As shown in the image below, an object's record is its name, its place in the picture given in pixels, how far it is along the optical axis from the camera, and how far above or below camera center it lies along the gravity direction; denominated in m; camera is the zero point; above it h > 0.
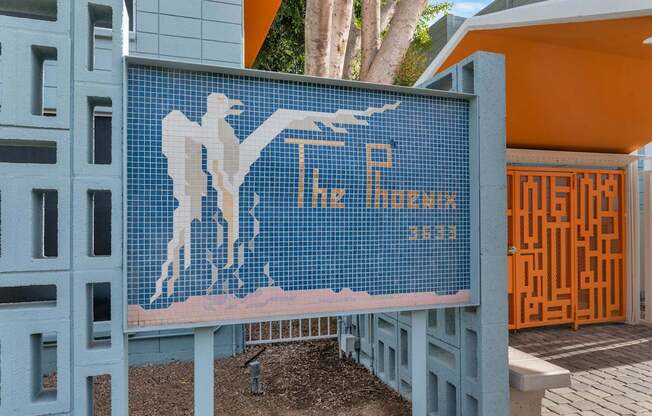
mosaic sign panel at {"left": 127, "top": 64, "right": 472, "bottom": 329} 2.00 +0.08
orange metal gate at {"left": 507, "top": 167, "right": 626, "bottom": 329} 5.91 -0.49
